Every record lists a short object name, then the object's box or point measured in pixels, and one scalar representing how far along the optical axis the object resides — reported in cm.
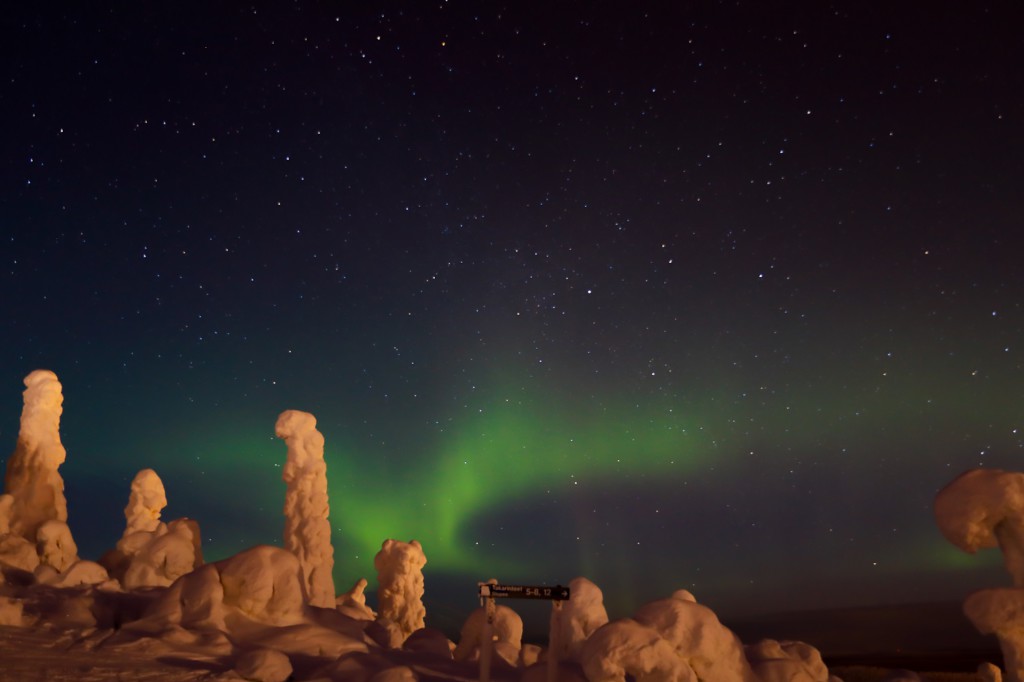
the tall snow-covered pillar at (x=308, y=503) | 3406
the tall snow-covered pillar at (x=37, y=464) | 3709
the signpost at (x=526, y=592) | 1509
